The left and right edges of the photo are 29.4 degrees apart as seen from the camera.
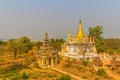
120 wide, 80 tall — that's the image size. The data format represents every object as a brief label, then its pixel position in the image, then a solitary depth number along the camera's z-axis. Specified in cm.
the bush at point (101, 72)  4426
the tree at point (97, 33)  7486
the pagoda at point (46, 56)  4825
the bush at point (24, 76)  3762
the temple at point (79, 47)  5116
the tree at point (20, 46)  6644
